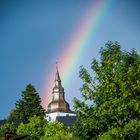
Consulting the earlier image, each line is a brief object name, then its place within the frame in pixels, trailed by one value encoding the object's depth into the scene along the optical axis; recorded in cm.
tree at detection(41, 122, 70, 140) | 8594
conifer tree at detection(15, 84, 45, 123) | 12483
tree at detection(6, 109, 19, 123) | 12775
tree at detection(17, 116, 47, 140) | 9489
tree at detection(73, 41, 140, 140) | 5112
